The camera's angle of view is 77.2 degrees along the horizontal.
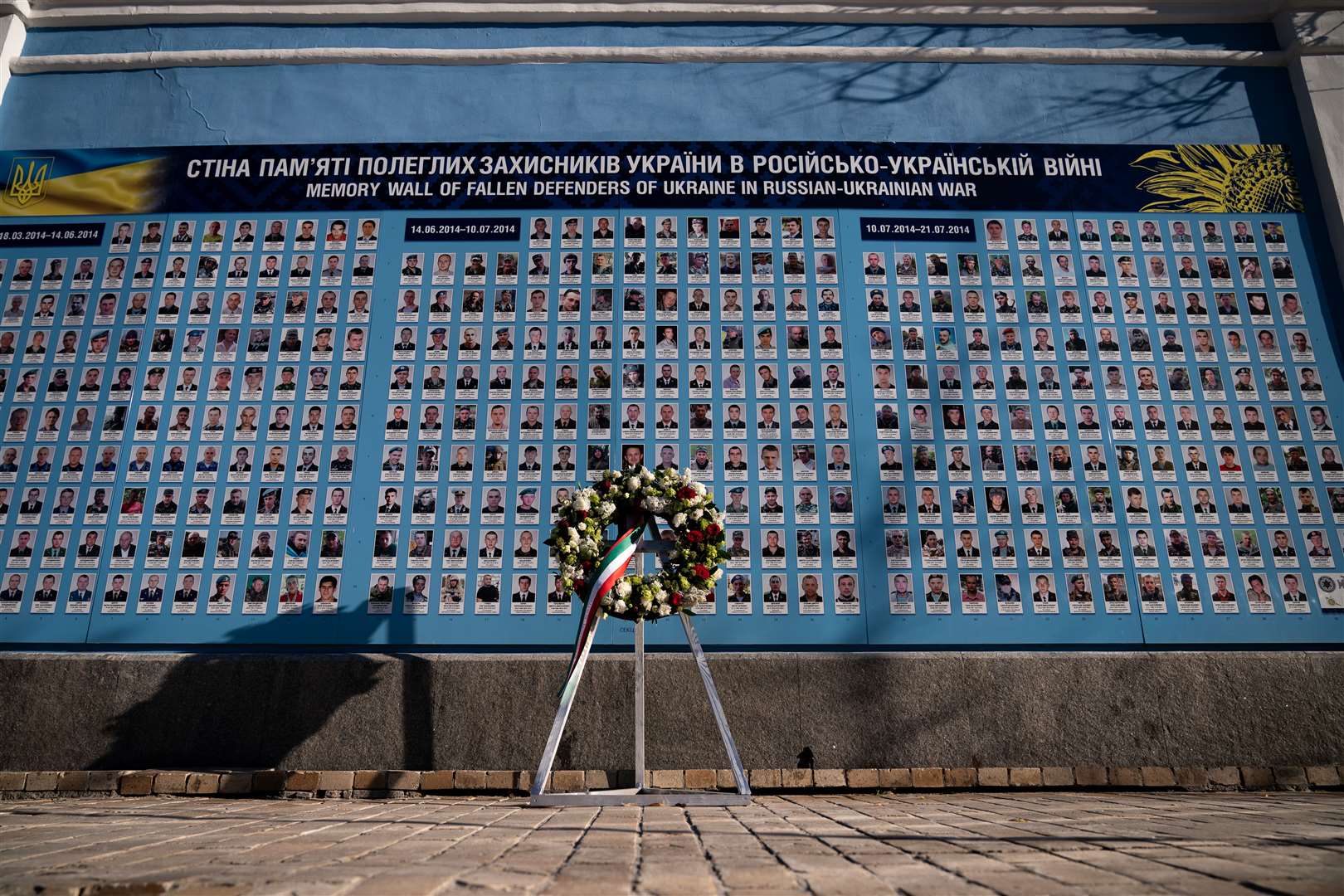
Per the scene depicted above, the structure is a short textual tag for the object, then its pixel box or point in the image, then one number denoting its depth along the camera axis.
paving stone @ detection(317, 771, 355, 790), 5.75
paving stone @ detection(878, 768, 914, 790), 5.86
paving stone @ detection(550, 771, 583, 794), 5.75
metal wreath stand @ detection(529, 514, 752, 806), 4.91
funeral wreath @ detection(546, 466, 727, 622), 5.29
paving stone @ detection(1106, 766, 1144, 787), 5.85
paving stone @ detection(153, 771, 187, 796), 5.64
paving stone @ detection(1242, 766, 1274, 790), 5.87
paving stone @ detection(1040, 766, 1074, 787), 5.84
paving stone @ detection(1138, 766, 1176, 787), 5.85
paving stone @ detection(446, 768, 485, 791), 5.77
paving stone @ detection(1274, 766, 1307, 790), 5.88
